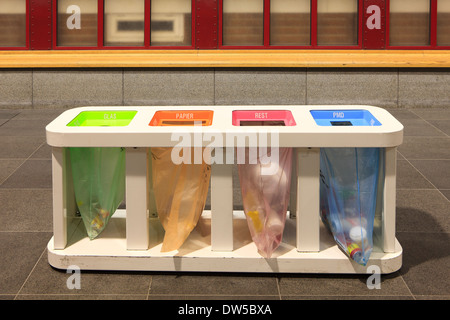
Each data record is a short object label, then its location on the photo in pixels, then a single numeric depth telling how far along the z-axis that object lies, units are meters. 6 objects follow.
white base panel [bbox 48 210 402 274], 4.82
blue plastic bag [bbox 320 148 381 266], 4.80
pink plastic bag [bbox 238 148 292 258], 4.82
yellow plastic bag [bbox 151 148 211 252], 4.91
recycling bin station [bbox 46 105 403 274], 4.72
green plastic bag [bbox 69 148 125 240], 5.07
